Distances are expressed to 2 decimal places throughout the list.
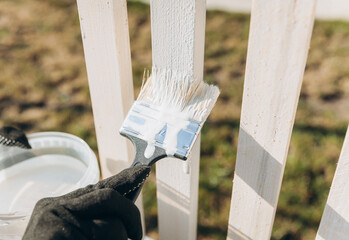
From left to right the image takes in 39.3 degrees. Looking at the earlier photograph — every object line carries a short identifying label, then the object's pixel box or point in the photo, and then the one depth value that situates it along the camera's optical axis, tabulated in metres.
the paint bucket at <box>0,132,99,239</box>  0.47
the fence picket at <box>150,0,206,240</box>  0.39
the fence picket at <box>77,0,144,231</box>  0.43
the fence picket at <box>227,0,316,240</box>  0.35
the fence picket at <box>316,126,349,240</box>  0.40
